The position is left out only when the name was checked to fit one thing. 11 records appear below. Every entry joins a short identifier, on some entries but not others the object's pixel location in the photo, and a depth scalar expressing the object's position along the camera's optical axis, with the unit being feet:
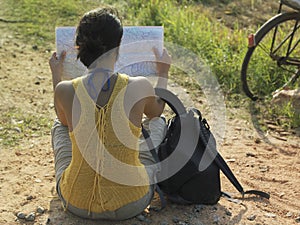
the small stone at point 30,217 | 11.29
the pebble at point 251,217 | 11.61
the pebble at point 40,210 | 11.54
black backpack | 11.25
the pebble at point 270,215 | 11.89
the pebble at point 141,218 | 11.05
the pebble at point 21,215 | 11.39
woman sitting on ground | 9.87
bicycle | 18.37
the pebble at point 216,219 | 11.34
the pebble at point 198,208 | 11.61
